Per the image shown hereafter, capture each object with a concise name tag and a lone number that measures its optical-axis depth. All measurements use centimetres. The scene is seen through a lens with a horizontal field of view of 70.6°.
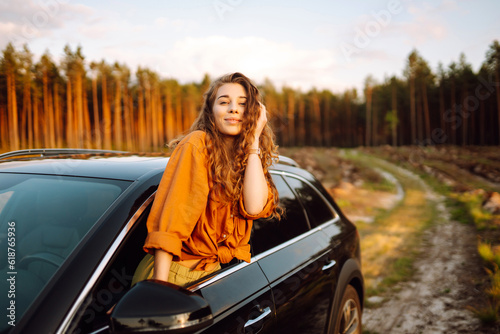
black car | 126
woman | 150
